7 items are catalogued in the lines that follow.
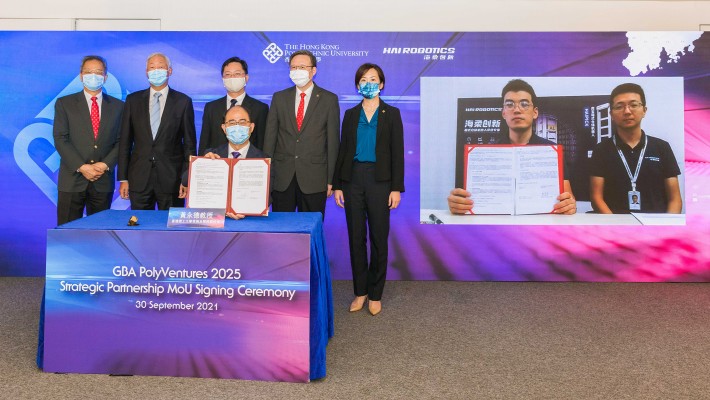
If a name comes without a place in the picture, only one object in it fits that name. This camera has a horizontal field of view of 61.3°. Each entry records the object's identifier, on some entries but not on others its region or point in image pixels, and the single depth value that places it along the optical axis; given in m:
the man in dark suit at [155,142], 3.95
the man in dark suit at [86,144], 4.12
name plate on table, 2.73
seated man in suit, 3.32
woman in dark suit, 3.74
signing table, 2.68
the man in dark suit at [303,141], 3.88
